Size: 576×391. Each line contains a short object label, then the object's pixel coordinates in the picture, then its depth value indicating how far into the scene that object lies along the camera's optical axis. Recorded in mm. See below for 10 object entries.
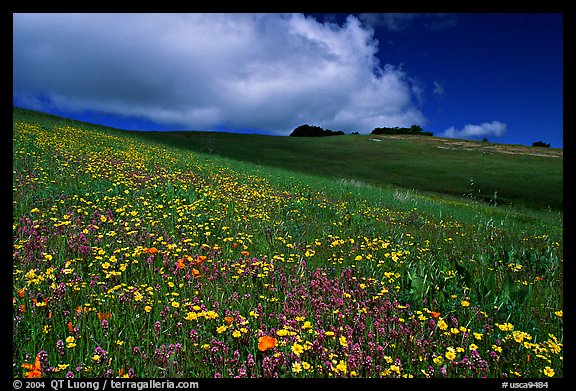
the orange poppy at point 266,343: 2601
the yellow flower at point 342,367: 2383
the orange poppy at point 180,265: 4049
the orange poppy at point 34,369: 2123
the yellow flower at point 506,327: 2994
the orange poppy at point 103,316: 3059
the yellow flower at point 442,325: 2977
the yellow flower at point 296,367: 2340
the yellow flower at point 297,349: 2501
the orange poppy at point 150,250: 4570
